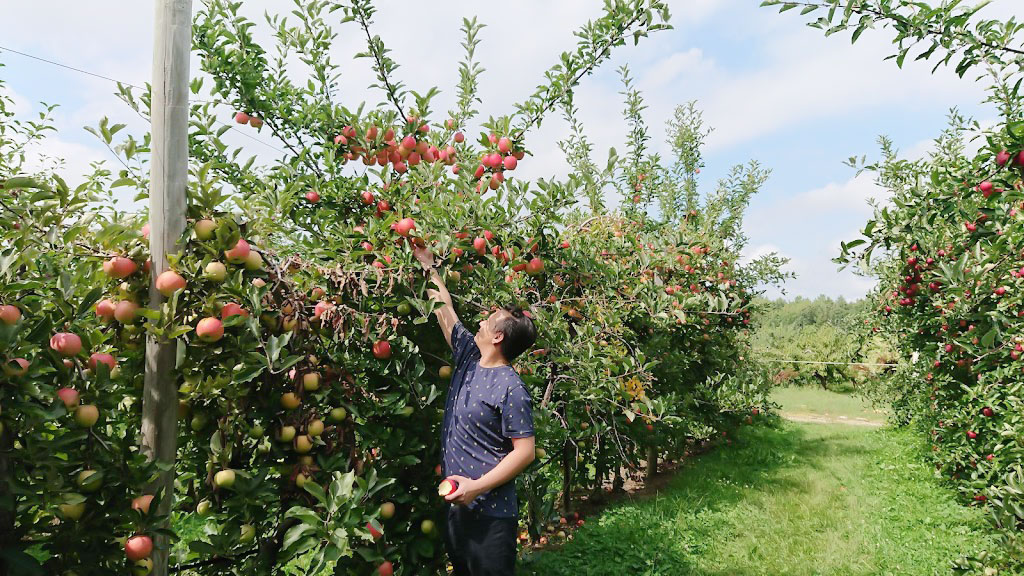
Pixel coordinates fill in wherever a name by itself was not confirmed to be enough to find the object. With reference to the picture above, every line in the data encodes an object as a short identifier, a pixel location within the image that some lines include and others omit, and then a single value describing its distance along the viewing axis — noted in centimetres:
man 206
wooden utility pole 171
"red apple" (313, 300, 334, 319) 199
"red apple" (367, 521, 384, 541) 180
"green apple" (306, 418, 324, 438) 189
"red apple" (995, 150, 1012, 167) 210
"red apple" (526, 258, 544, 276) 291
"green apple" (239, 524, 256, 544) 178
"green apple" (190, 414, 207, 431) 180
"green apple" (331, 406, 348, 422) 196
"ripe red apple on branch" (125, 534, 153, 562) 155
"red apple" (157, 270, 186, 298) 165
